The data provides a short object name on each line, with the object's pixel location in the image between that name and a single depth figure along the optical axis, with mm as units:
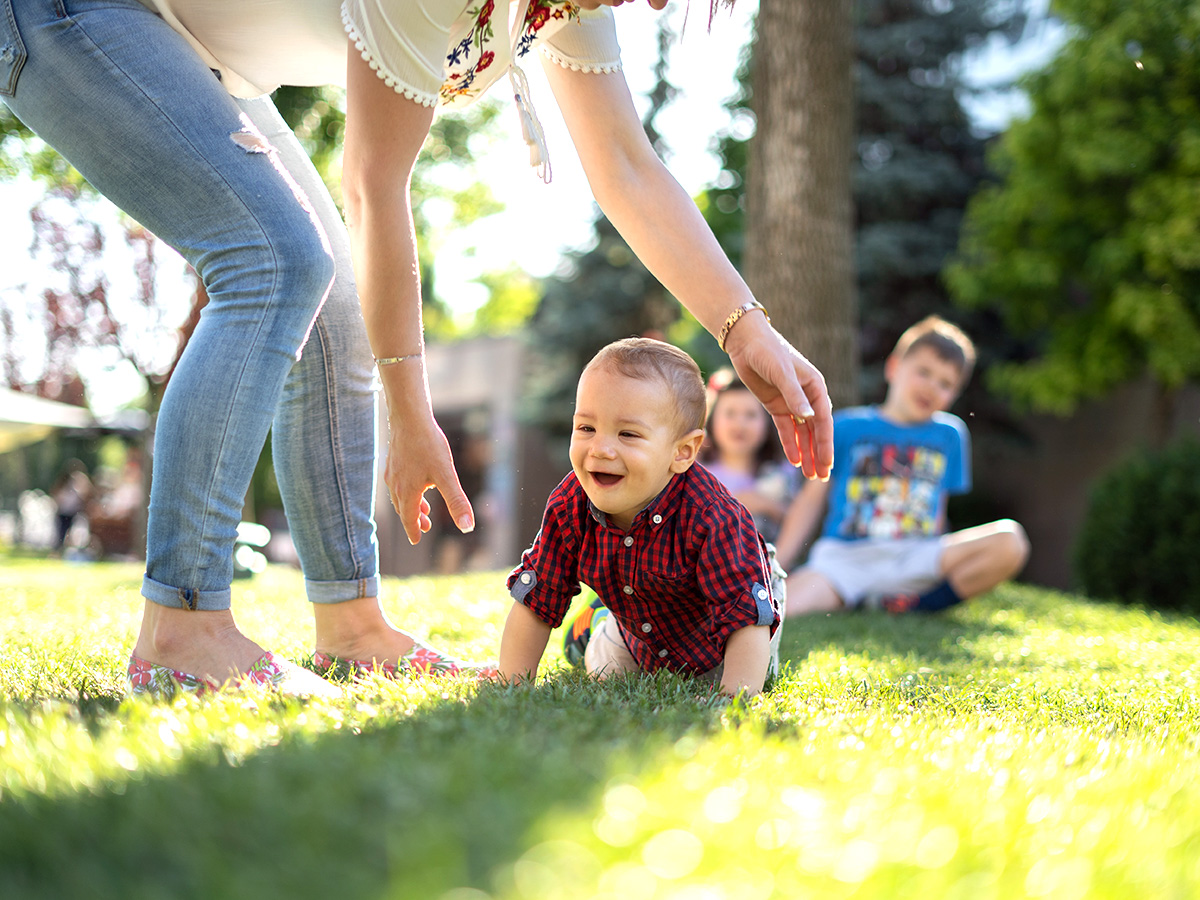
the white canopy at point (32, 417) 22469
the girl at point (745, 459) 6044
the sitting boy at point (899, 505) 5305
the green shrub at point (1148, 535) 7344
